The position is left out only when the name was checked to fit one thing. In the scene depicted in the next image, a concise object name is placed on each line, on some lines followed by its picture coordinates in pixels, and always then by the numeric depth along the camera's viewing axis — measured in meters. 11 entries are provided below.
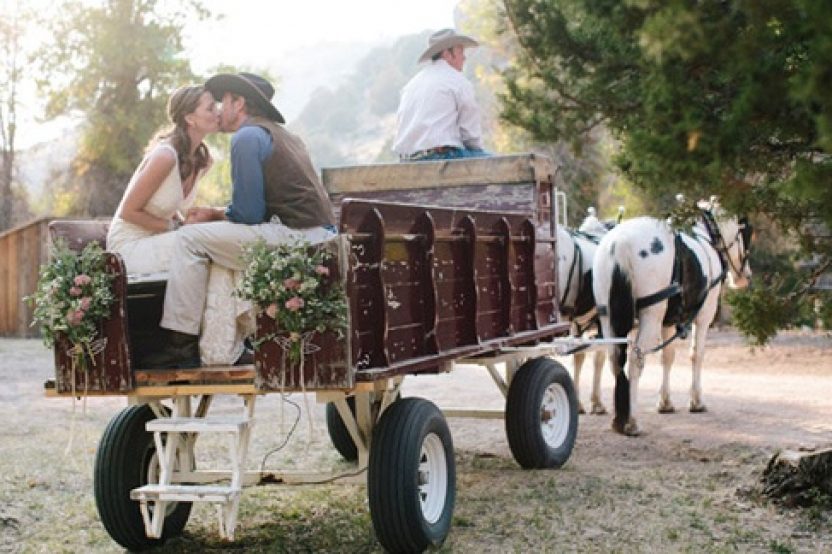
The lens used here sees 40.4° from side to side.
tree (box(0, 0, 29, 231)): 28.52
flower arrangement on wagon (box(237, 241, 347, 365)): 5.07
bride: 5.80
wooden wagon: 5.21
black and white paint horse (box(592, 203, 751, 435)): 9.57
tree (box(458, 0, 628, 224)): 25.08
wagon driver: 8.57
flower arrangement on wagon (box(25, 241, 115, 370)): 5.42
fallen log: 6.63
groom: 5.57
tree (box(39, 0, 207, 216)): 27.81
